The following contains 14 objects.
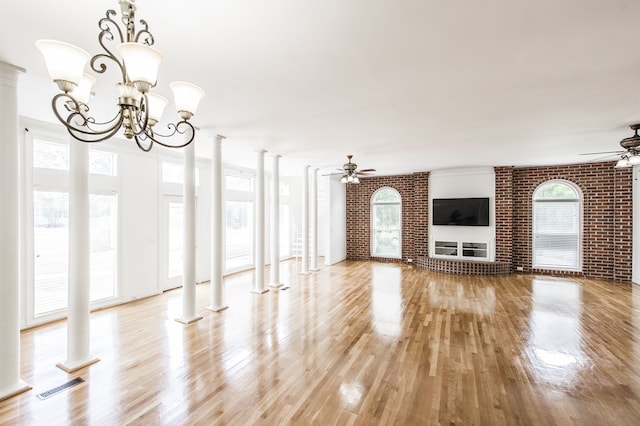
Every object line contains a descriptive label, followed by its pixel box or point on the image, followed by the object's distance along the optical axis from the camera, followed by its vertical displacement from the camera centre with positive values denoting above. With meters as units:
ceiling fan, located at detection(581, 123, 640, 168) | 4.04 +0.97
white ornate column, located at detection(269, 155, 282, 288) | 6.20 -0.31
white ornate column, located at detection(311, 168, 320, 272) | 7.93 -0.29
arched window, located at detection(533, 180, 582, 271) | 7.16 -0.34
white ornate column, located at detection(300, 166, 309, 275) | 7.44 -0.37
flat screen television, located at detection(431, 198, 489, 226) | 7.77 +0.03
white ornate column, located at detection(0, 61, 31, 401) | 2.40 -0.20
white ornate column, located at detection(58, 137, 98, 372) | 2.96 -0.51
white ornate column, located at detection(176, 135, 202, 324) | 4.20 -0.40
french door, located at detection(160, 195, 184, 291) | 5.79 -0.66
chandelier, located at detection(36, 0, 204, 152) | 1.41 +0.74
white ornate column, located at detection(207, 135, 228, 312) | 4.66 -0.36
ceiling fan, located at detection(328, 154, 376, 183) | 5.90 +0.85
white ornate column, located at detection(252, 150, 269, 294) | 5.58 -0.27
